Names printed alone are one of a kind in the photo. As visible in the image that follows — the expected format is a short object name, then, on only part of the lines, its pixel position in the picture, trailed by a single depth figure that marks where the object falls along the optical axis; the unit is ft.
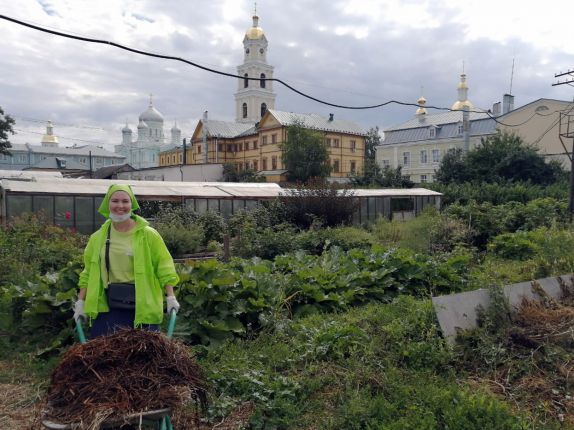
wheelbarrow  7.58
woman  11.41
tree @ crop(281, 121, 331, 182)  131.75
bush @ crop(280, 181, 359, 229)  55.98
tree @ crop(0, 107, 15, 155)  119.96
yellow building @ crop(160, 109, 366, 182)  167.94
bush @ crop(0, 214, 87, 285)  24.13
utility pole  59.18
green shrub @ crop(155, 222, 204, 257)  41.52
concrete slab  15.89
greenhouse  46.57
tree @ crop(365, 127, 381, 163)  205.25
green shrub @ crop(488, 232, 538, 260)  32.99
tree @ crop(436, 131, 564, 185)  101.45
